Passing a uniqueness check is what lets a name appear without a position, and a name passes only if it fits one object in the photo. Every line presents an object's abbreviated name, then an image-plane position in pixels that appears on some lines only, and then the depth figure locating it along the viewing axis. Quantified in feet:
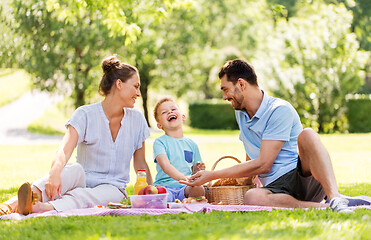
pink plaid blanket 21.97
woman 24.71
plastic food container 23.54
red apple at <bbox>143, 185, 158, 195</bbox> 23.86
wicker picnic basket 25.35
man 22.56
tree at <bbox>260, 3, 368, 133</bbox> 103.13
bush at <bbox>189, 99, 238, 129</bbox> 137.93
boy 27.47
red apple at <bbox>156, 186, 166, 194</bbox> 24.32
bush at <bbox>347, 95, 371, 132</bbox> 110.15
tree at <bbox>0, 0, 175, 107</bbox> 100.90
